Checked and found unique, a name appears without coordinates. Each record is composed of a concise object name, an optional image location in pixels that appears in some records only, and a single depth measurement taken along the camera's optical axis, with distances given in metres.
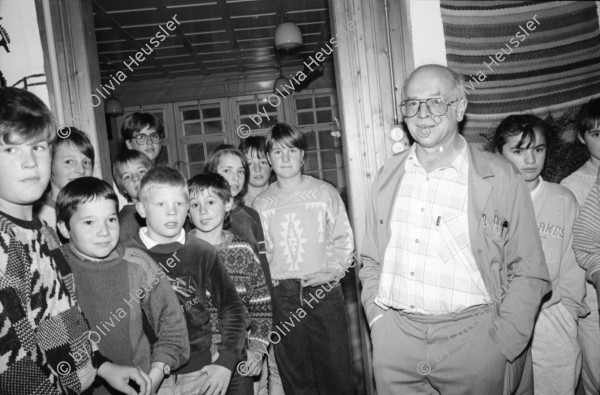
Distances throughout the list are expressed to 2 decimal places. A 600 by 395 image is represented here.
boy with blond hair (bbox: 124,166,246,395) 1.86
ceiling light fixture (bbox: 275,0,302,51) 5.01
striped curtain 2.54
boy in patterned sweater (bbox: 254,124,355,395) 2.54
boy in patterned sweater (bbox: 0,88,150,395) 1.17
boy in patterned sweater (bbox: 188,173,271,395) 2.14
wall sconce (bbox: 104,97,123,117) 6.91
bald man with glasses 1.70
